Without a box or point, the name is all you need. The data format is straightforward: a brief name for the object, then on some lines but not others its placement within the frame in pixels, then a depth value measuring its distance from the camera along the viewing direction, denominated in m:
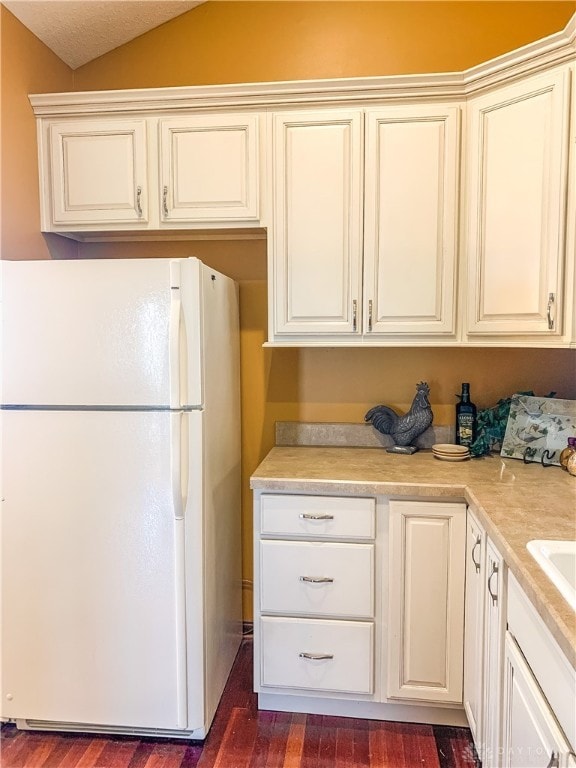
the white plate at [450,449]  2.16
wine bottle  2.27
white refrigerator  1.76
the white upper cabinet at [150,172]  2.12
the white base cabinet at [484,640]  1.43
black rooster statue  2.27
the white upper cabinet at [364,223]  2.02
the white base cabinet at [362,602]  1.88
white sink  1.18
